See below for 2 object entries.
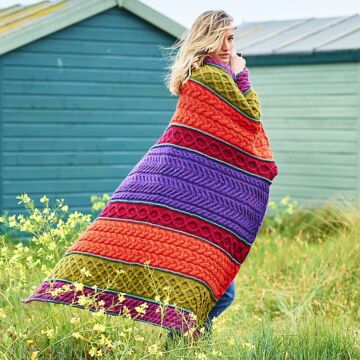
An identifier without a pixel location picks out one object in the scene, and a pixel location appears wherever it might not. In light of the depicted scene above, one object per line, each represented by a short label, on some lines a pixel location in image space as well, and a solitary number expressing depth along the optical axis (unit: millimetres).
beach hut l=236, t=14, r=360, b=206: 12328
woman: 5051
